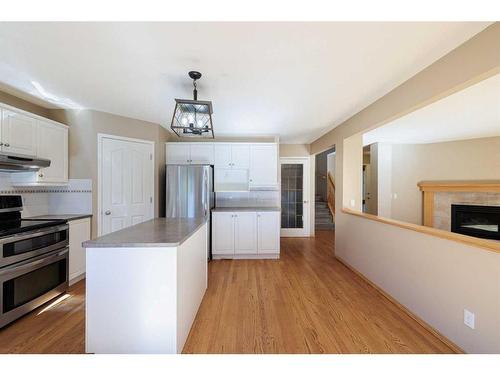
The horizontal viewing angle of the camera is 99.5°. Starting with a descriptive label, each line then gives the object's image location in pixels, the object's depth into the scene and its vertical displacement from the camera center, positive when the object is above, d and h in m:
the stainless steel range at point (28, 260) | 1.86 -0.73
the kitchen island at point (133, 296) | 1.44 -0.76
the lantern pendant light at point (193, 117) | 1.78 +0.62
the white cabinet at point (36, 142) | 2.22 +0.51
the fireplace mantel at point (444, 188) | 3.97 -0.03
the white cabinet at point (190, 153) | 4.05 +0.63
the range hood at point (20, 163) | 2.08 +0.24
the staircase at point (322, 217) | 6.32 -0.98
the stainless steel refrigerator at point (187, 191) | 3.68 -0.09
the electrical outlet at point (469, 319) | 1.51 -0.96
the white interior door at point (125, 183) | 3.11 +0.04
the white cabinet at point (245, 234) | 3.78 -0.86
